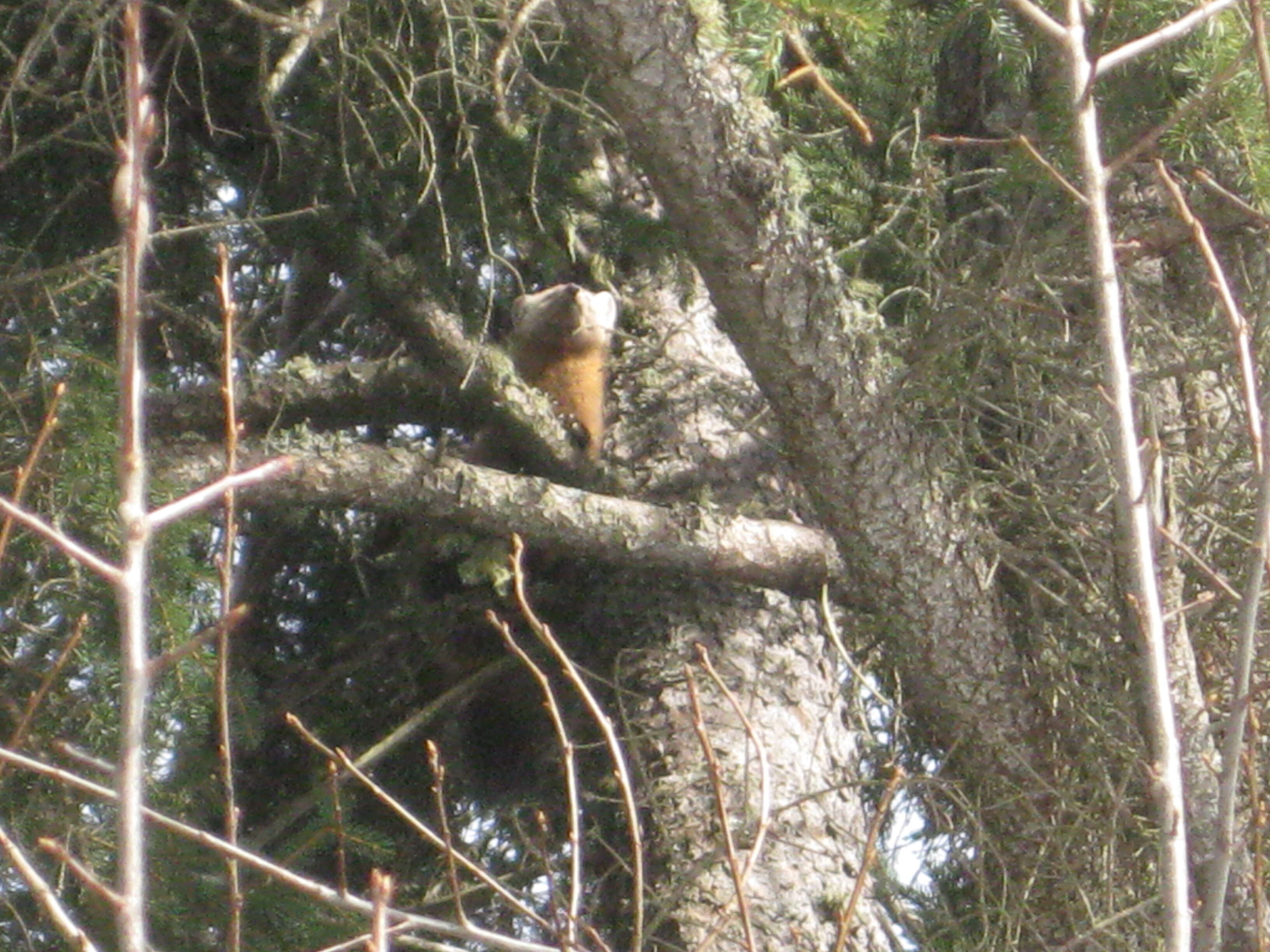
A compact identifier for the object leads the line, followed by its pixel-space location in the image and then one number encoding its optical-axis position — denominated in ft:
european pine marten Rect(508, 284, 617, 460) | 59.22
